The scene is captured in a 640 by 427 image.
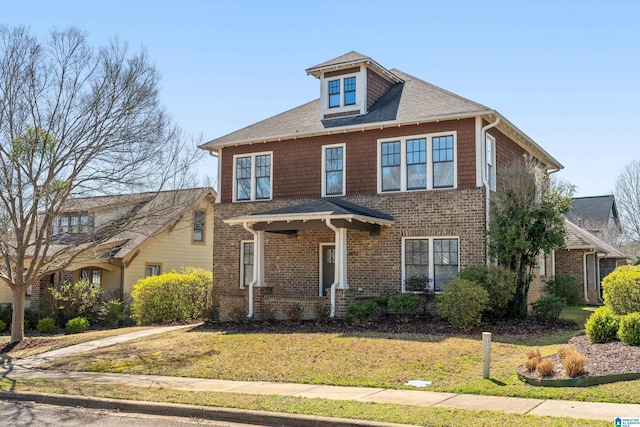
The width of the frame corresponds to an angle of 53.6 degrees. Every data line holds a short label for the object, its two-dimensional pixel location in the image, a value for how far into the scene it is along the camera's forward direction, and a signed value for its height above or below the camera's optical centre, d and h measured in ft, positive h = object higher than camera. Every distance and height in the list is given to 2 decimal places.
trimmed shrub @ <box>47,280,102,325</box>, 77.41 -6.09
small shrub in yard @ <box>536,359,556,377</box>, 33.27 -6.15
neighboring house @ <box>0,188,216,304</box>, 72.13 +0.80
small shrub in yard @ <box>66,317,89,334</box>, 71.77 -8.40
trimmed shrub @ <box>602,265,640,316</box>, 41.42 -2.60
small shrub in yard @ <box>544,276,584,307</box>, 82.12 -4.87
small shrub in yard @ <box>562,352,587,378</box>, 32.63 -5.89
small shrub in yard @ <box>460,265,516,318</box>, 55.16 -2.51
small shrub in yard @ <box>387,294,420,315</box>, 58.29 -4.77
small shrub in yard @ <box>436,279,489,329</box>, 52.31 -4.26
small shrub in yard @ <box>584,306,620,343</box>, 40.60 -4.87
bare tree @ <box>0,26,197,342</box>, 55.93 +9.50
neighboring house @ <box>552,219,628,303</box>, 91.50 -1.24
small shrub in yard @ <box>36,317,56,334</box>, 73.41 -8.67
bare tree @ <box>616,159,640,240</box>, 138.72 +9.01
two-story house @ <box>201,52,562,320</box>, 61.31 +6.49
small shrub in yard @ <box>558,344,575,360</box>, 35.06 -5.65
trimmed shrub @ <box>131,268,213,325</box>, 71.72 -5.60
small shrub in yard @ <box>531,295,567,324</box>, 57.11 -5.16
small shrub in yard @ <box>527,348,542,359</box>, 35.73 -5.83
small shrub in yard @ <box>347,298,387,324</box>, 57.65 -5.42
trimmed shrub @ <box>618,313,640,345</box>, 37.52 -4.62
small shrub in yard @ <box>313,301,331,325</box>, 59.25 -5.81
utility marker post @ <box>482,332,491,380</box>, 35.27 -5.84
